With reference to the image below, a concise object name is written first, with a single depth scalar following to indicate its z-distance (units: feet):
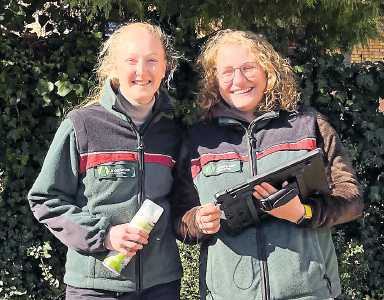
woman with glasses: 7.76
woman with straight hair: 7.95
